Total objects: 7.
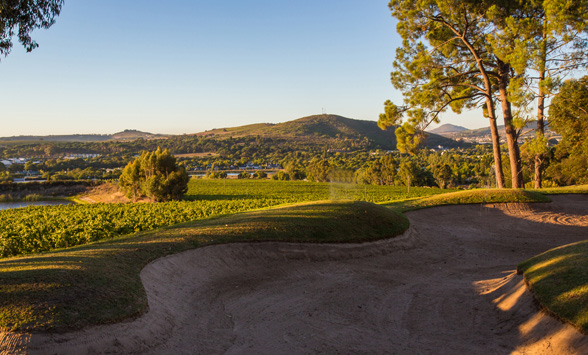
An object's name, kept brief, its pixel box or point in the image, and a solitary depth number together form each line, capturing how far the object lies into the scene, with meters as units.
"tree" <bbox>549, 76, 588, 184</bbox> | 26.77
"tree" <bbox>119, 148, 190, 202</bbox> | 50.74
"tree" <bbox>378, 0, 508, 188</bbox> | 26.64
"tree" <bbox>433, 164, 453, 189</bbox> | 81.81
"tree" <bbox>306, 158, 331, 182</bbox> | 93.72
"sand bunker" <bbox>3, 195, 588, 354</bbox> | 6.84
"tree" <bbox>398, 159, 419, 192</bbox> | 78.44
